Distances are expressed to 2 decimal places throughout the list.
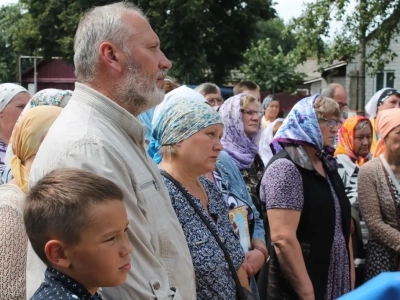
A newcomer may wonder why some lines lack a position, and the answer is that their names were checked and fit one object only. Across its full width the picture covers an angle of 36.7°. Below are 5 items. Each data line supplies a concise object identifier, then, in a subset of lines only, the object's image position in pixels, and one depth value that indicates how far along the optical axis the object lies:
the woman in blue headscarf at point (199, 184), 2.77
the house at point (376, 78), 21.56
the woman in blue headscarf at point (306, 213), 3.55
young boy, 1.77
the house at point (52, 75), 56.00
